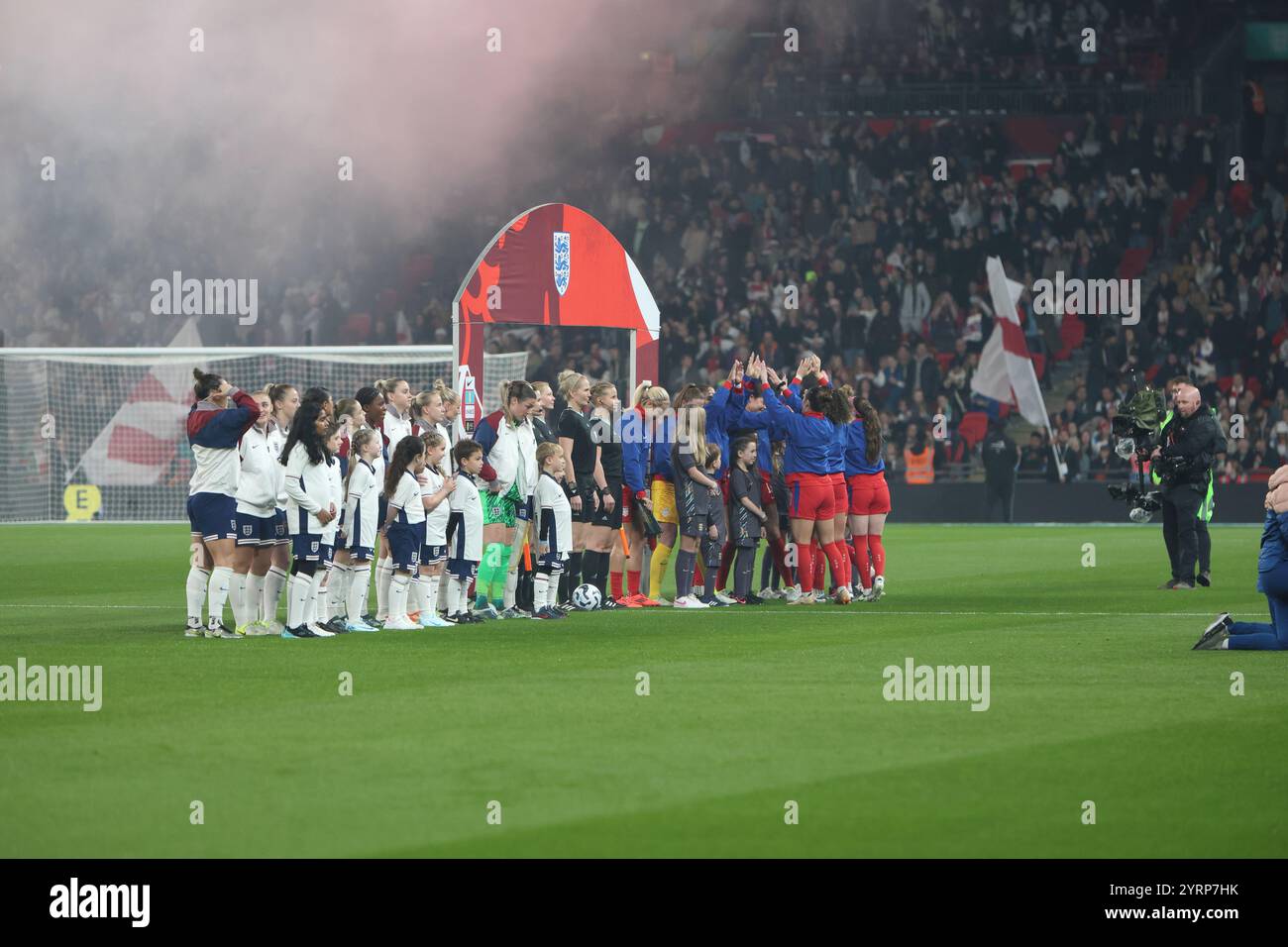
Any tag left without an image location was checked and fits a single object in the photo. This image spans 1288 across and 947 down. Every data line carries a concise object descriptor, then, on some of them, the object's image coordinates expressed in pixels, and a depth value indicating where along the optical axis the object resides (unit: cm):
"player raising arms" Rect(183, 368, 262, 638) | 1329
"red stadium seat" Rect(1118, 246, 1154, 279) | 3553
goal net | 3125
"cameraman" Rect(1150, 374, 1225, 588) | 1842
